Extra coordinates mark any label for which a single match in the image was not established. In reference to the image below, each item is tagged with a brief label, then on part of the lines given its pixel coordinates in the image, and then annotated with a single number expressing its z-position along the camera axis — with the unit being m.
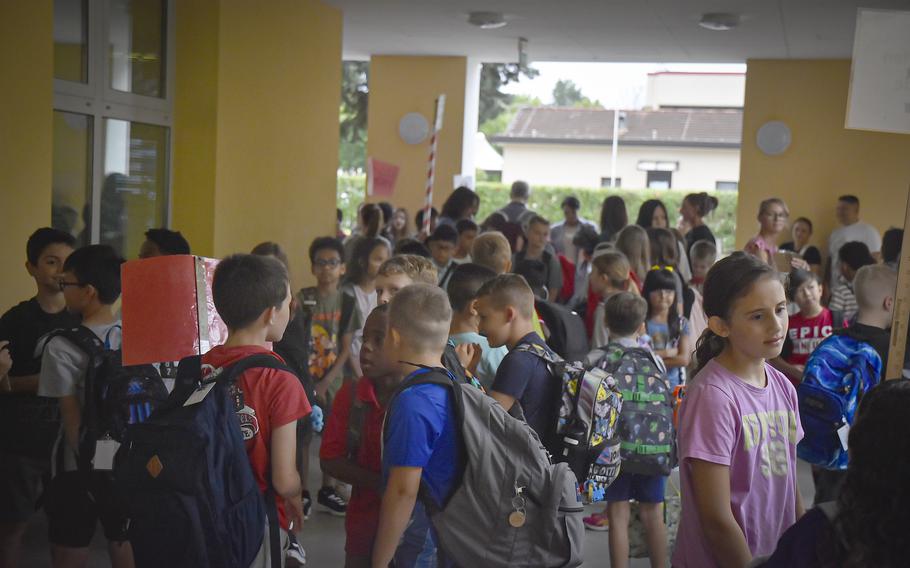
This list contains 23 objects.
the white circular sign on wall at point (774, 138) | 14.58
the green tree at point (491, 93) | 26.22
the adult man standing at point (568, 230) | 11.56
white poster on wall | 3.23
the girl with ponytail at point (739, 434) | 2.69
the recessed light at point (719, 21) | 11.14
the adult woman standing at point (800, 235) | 13.22
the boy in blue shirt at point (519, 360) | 3.90
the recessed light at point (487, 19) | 11.71
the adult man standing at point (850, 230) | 12.12
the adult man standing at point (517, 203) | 11.47
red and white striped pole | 10.60
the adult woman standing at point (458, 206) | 10.17
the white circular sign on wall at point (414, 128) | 15.95
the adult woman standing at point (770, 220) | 8.50
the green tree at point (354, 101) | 25.59
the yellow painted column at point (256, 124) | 8.53
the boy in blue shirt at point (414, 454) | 2.82
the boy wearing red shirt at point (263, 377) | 2.91
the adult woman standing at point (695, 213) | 9.98
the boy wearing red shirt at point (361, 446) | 3.46
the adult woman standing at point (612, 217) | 9.93
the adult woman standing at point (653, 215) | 9.69
